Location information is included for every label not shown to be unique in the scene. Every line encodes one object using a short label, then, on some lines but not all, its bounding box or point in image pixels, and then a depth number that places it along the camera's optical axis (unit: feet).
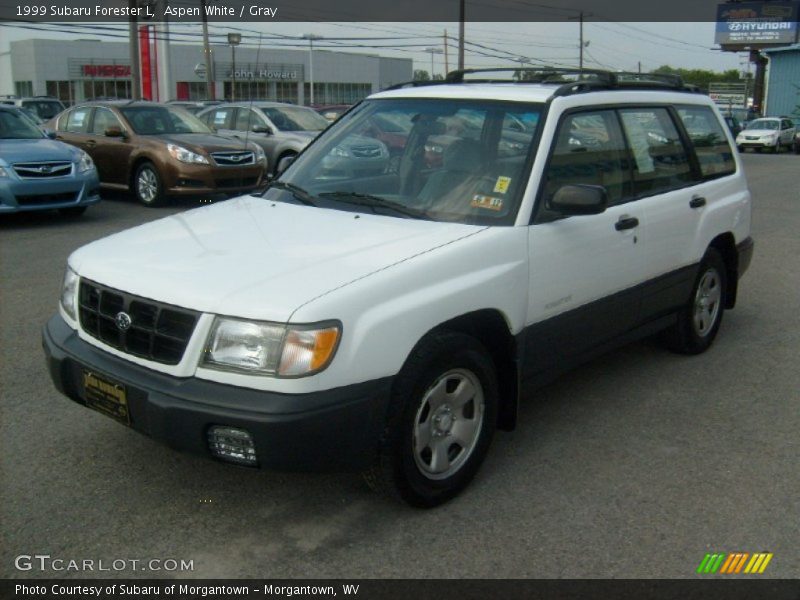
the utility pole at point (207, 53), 103.50
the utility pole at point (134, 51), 94.53
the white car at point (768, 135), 116.98
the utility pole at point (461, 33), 131.13
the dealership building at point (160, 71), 213.83
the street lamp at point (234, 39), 92.63
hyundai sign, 221.25
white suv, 10.22
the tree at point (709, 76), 348.84
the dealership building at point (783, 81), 162.91
